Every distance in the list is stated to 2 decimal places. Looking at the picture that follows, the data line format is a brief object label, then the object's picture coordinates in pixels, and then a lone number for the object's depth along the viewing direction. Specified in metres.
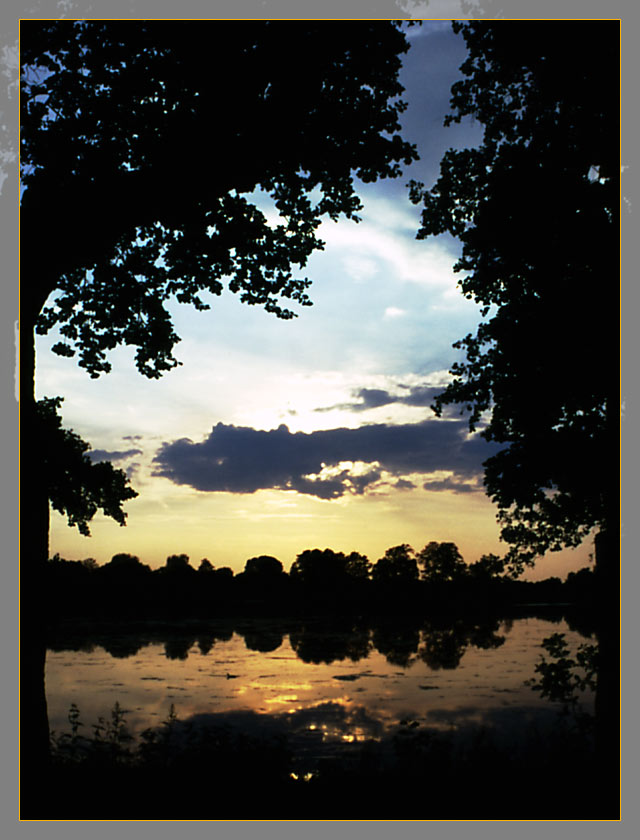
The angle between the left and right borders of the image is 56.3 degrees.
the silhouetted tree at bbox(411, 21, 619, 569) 12.44
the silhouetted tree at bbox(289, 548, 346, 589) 111.88
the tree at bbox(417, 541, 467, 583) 135.62
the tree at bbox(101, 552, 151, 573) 87.90
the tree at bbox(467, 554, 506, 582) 113.86
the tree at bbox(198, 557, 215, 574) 149.10
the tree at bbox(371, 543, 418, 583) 127.62
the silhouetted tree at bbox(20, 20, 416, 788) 10.54
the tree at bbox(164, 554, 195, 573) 158.50
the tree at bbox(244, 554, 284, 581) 139.88
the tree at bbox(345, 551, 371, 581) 137.88
